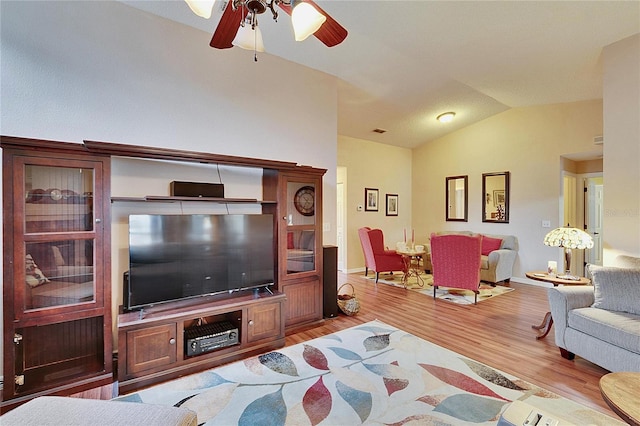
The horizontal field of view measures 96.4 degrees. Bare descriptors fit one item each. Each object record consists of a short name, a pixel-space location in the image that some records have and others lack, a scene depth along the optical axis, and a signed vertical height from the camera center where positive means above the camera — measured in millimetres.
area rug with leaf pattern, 1924 -1383
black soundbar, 2711 +212
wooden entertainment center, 2055 -653
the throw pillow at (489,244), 5801 -688
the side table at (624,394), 1287 -912
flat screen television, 2443 -427
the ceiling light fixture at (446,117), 5655 +1890
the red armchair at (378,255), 5602 -871
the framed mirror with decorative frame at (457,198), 6631 +294
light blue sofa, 2217 -903
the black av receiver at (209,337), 2520 -1149
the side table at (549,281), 3133 -788
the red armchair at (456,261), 4254 -777
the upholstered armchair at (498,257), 5402 -898
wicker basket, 3766 -1255
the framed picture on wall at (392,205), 7223 +148
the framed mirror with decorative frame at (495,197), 5965 +293
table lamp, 3201 -333
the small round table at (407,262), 5301 -980
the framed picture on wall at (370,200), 6734 +261
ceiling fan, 1519 +1076
